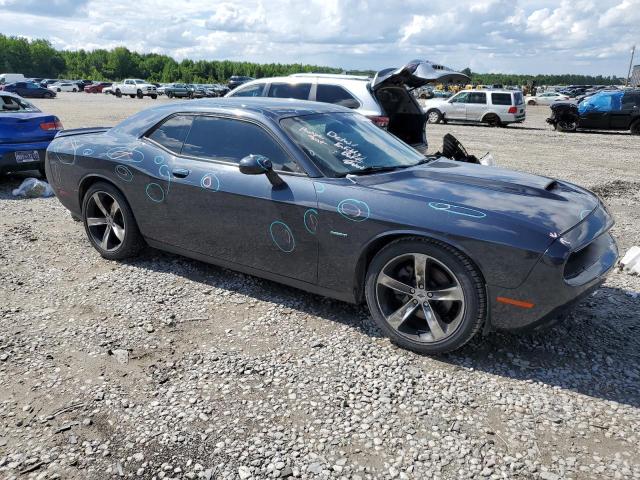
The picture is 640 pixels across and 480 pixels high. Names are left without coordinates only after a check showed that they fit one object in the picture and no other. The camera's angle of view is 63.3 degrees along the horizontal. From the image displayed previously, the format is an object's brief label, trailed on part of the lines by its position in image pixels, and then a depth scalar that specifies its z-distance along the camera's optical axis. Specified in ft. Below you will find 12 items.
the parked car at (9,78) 149.82
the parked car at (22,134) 24.61
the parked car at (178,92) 160.04
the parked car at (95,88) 189.06
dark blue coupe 9.87
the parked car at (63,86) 182.96
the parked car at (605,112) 62.08
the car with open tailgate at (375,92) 24.59
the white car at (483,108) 72.08
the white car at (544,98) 153.17
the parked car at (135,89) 159.84
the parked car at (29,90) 123.86
